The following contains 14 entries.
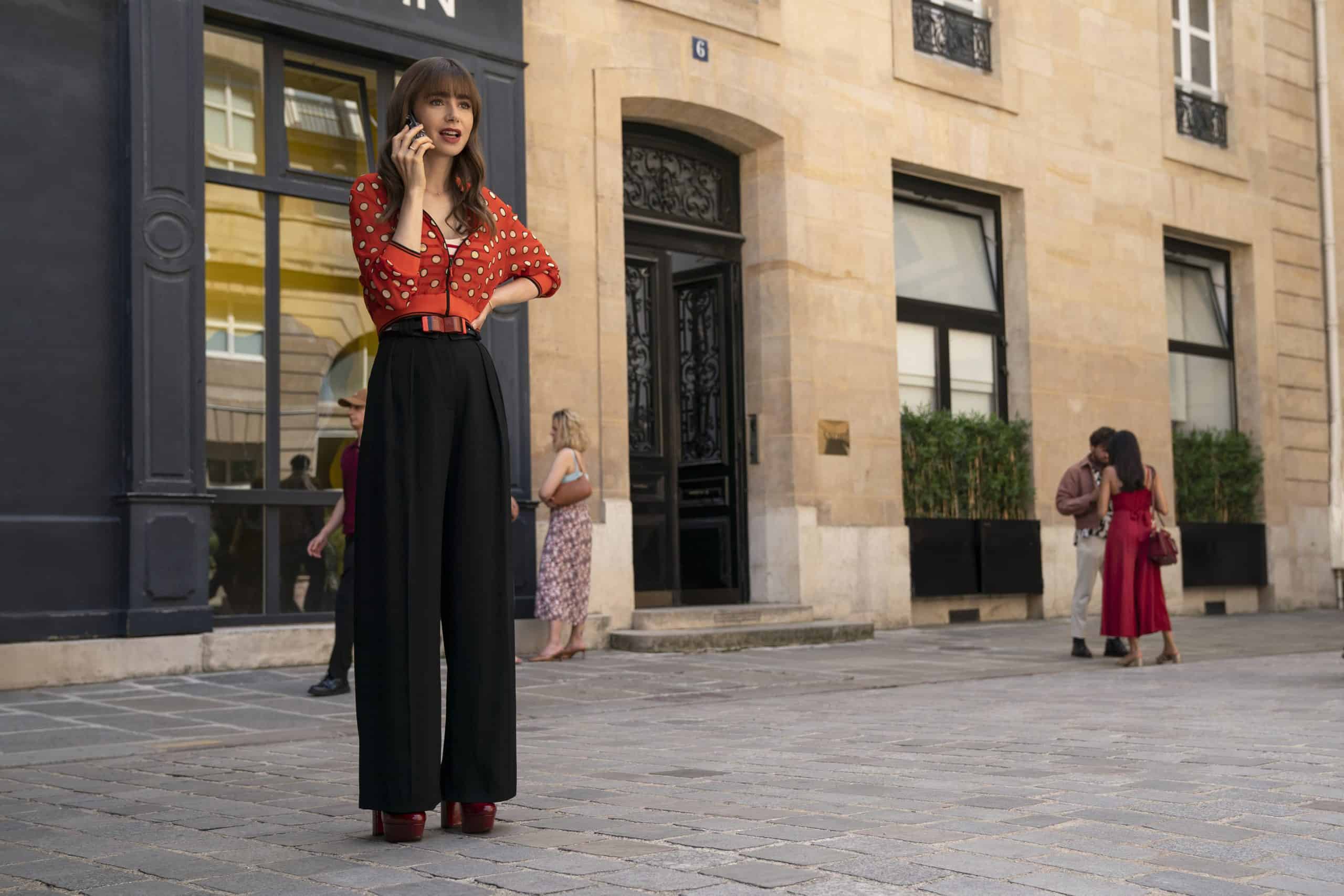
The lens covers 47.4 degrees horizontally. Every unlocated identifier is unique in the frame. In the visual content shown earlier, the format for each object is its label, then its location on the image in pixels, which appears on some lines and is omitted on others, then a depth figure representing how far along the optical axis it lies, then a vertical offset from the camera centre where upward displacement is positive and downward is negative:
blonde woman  10.27 -0.08
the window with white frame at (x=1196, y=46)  18.05 +5.79
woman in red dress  10.02 -0.13
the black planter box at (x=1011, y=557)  14.71 -0.20
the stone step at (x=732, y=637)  11.14 -0.71
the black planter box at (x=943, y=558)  14.20 -0.19
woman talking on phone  3.90 +0.14
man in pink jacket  10.73 +0.14
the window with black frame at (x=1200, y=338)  17.95 +2.32
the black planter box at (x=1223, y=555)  17.23 -0.25
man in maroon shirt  8.05 -0.14
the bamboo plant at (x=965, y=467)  14.52 +0.69
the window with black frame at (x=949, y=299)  14.94 +2.39
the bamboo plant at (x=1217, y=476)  17.61 +0.66
